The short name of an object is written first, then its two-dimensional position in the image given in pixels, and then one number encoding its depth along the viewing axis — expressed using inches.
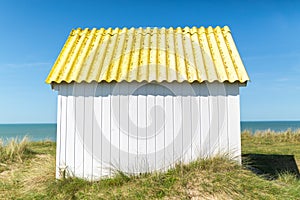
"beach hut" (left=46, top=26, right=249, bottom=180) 230.2
